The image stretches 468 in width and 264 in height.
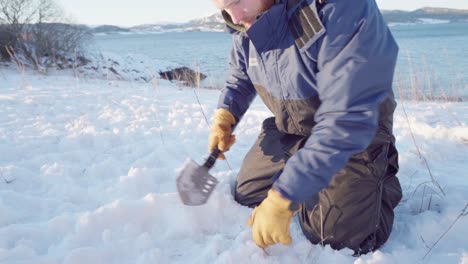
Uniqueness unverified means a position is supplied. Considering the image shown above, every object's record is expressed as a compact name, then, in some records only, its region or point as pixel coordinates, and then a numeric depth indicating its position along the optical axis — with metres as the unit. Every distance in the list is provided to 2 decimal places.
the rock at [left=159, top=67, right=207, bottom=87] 14.22
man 1.29
